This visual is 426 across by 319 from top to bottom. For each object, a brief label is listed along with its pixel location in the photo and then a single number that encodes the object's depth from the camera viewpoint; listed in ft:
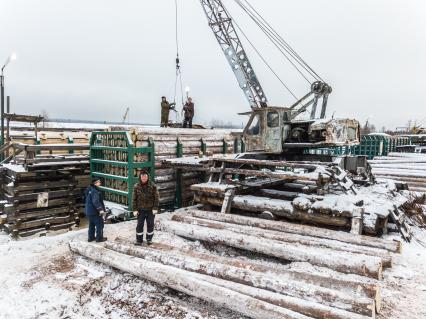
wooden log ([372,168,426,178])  45.33
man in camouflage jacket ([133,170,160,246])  21.09
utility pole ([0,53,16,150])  45.57
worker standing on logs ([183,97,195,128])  47.29
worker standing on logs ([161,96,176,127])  46.19
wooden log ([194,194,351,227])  22.29
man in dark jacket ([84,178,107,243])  22.50
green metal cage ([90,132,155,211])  28.96
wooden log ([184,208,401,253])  19.24
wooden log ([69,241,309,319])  12.64
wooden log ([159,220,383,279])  15.87
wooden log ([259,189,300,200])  28.04
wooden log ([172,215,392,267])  17.89
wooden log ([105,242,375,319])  12.15
